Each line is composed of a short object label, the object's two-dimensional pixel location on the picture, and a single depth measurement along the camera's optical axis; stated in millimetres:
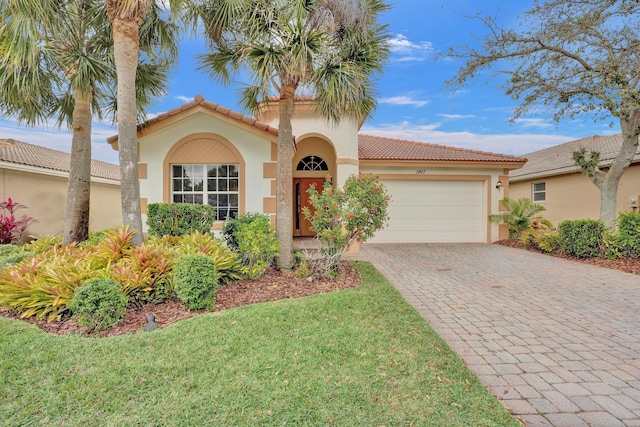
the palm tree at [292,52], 6383
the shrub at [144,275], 4914
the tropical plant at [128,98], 6523
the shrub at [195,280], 4824
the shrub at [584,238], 10086
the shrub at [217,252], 6180
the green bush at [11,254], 7116
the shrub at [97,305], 4219
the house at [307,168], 9766
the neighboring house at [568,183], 13602
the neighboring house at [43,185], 12172
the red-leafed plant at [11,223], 10898
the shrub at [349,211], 6809
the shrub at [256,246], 6609
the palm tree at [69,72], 6359
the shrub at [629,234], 9445
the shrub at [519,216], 13453
